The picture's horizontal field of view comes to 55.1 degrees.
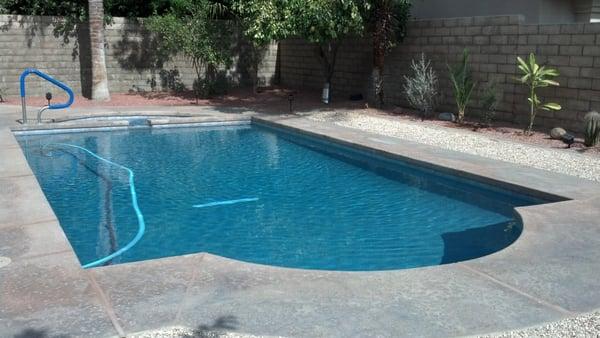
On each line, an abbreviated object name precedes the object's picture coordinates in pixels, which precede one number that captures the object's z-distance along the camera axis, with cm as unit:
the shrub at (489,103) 1348
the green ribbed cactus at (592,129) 1100
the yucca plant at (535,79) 1223
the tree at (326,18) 1500
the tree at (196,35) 1936
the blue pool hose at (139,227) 627
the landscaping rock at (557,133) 1194
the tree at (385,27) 1581
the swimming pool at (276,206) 672
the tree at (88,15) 1847
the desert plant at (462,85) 1408
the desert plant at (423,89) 1505
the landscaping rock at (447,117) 1466
